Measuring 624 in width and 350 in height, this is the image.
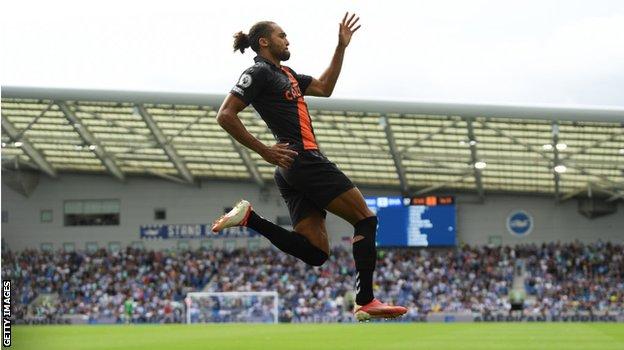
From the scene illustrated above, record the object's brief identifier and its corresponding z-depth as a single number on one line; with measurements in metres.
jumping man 7.08
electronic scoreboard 45.88
